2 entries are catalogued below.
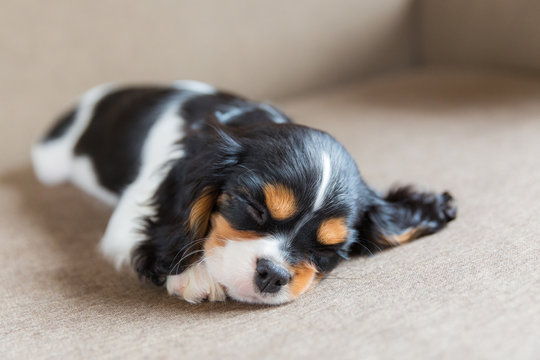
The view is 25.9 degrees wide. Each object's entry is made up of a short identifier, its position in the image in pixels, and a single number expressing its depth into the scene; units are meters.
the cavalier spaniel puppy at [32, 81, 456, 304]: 0.56
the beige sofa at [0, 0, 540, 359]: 0.53
